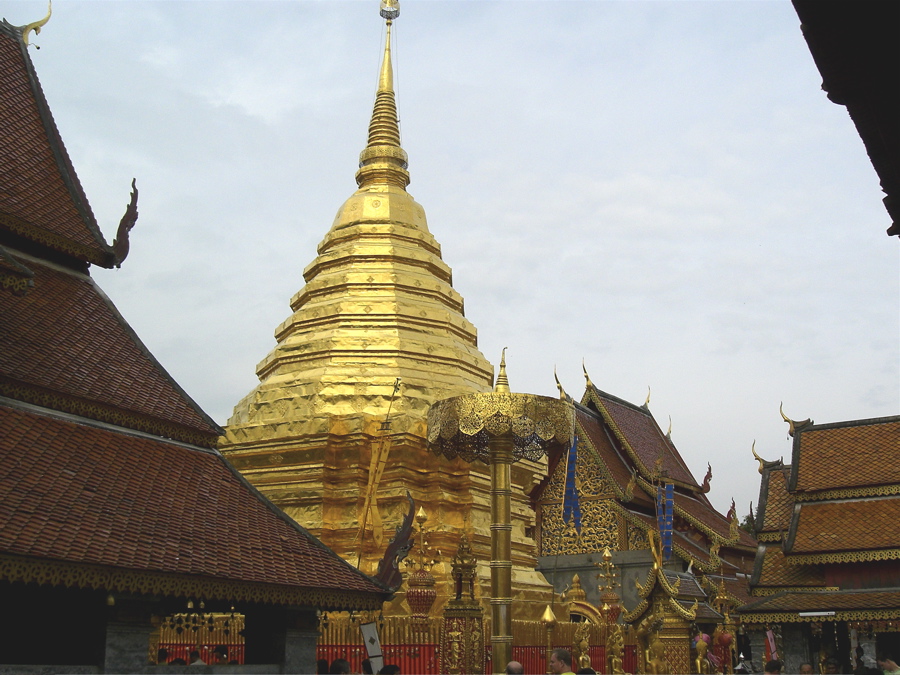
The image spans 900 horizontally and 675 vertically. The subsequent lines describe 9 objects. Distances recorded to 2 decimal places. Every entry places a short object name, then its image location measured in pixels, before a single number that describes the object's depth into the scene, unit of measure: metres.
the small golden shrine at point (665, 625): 12.48
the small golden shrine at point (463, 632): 10.80
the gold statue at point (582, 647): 11.38
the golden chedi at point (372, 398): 15.70
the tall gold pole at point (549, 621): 11.61
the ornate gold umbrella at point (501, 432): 10.41
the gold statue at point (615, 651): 12.13
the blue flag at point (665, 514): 20.92
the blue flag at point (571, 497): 20.84
